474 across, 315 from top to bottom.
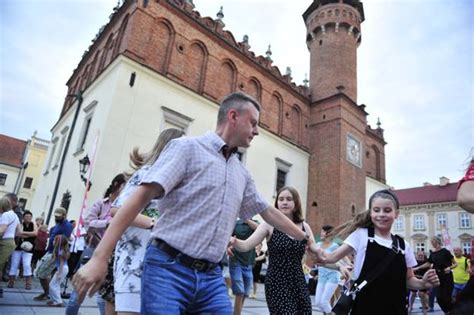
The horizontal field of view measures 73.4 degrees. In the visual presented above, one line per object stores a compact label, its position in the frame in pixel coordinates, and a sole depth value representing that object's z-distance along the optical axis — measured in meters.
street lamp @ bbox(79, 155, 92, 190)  12.35
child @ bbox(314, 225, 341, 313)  5.01
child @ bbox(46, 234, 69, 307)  5.79
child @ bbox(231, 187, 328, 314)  3.23
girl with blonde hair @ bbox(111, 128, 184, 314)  2.25
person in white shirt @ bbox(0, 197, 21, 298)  5.36
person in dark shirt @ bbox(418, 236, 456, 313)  7.05
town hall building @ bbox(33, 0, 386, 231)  13.90
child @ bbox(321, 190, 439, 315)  2.68
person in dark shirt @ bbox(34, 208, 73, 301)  6.09
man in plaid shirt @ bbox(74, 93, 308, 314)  1.59
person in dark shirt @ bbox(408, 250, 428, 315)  8.67
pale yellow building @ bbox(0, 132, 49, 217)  43.06
